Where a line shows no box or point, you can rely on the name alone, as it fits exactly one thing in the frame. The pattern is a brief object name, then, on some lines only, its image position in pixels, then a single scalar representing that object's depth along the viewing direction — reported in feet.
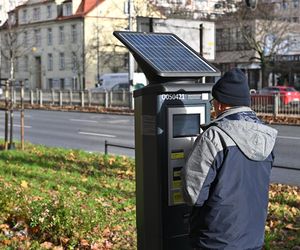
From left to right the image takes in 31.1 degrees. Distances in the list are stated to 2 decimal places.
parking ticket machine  11.30
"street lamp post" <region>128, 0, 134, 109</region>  103.17
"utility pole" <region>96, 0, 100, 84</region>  213.25
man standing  9.55
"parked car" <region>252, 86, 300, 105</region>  81.99
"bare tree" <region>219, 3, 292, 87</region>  139.74
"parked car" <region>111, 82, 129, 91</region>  140.85
